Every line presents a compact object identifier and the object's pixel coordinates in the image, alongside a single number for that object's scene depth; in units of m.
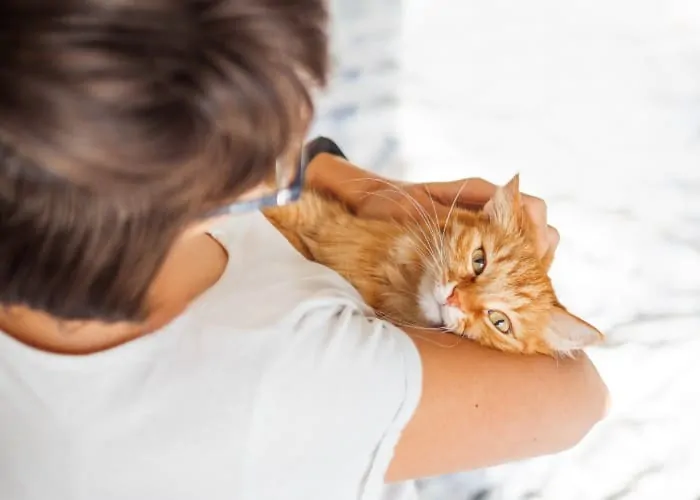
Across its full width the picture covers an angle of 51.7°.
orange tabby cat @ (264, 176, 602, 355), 1.18
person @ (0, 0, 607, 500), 0.48
